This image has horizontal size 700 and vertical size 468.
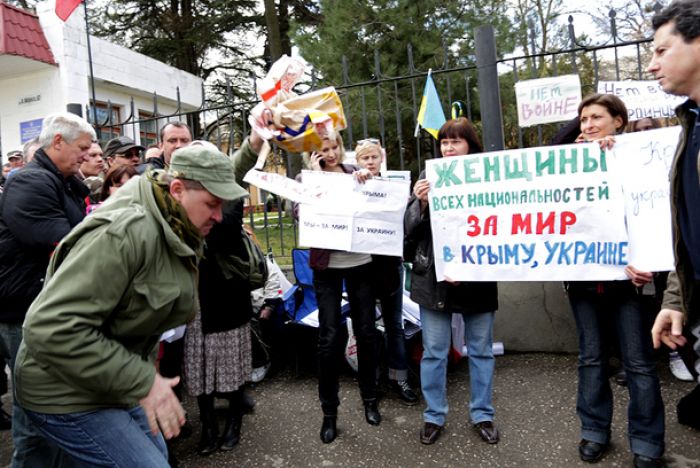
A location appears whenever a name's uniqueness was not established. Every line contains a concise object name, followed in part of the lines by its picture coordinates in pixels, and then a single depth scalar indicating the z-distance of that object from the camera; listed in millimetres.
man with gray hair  2533
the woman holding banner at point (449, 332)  3100
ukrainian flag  4203
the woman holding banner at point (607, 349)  2584
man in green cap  1462
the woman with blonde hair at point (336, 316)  3262
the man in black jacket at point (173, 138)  3594
